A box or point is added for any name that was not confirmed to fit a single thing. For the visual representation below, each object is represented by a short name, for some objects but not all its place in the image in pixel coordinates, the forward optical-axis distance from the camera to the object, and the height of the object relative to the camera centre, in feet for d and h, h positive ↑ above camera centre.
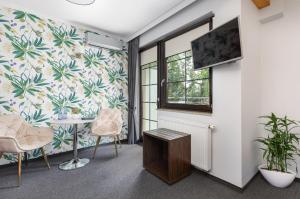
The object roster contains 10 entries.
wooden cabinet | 6.22 -2.53
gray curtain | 11.48 +0.59
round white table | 7.62 -3.23
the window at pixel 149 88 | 10.81 +0.96
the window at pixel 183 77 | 7.25 +1.26
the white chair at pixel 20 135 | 6.17 -1.65
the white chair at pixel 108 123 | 9.23 -1.43
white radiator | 6.48 -1.83
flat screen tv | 5.21 +2.12
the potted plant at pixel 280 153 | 5.84 -2.12
